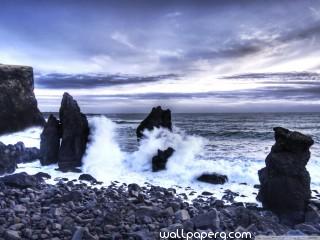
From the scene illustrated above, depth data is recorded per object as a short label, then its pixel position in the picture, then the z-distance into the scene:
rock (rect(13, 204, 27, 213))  8.14
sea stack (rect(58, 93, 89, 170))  15.57
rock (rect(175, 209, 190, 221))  8.00
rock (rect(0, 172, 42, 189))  10.50
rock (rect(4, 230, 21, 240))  6.52
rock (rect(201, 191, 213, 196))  11.19
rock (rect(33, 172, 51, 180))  12.79
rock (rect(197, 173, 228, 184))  12.96
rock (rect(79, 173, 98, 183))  12.67
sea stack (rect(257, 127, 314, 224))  9.20
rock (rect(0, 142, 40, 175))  12.99
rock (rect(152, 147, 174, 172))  15.18
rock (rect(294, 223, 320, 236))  7.57
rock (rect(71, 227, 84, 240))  6.56
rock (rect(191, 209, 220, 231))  7.27
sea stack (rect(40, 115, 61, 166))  15.69
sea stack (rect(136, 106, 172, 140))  19.41
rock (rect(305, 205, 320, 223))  8.72
